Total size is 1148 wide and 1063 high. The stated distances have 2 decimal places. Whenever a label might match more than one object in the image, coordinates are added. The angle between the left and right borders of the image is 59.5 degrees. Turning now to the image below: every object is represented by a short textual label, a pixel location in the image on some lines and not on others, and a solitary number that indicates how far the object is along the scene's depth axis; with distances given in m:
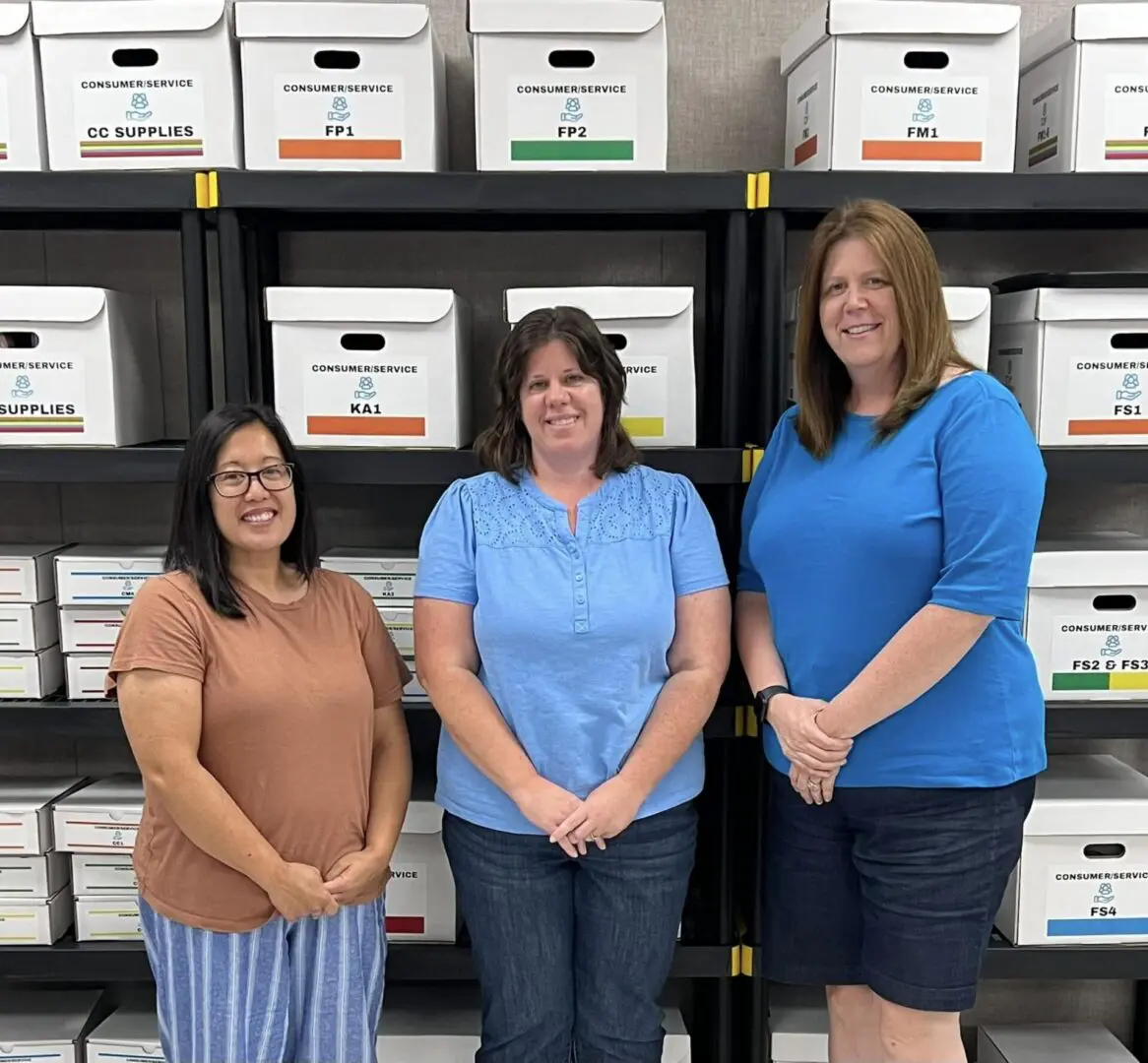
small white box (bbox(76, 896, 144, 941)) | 1.83
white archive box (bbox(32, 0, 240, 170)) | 1.65
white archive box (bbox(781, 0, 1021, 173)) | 1.66
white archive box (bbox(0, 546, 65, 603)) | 1.78
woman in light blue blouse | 1.44
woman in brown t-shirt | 1.36
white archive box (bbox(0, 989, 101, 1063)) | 1.90
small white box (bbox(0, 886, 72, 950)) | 1.82
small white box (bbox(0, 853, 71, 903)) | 1.82
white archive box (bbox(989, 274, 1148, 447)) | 1.70
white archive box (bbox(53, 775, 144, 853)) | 1.82
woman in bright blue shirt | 1.31
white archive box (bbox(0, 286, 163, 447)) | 1.70
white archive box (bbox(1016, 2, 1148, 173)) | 1.68
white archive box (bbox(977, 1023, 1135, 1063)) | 2.03
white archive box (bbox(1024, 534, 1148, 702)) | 1.75
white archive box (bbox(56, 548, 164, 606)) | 1.78
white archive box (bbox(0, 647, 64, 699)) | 1.79
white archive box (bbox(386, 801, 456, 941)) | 1.81
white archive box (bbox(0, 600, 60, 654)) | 1.78
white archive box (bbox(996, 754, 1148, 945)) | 1.79
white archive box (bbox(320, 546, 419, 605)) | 1.78
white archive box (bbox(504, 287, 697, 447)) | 1.70
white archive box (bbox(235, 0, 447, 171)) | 1.65
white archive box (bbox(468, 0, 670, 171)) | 1.66
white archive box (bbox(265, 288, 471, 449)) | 1.69
